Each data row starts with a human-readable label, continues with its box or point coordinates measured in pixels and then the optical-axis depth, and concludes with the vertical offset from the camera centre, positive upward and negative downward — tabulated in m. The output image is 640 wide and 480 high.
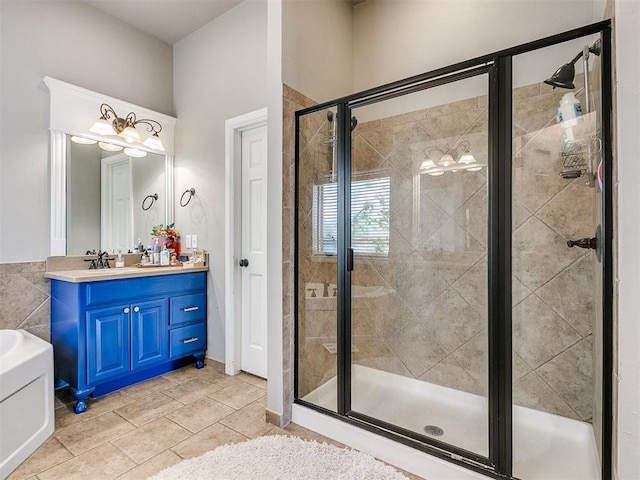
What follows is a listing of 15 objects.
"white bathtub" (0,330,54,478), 1.60 -0.84
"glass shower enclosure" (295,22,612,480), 1.44 -0.12
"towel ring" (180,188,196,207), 3.17 +0.42
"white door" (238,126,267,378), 2.80 -0.12
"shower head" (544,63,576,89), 1.57 +0.79
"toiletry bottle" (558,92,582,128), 1.57 +0.63
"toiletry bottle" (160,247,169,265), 3.04 -0.17
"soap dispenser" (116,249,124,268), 2.91 -0.20
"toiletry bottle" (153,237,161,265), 3.06 -0.11
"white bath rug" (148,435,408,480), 1.57 -1.12
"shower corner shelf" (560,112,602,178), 1.40 +0.45
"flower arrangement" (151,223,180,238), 3.12 +0.08
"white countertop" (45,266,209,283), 2.23 -0.25
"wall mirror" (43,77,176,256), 2.57 +0.52
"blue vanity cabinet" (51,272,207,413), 2.23 -0.68
